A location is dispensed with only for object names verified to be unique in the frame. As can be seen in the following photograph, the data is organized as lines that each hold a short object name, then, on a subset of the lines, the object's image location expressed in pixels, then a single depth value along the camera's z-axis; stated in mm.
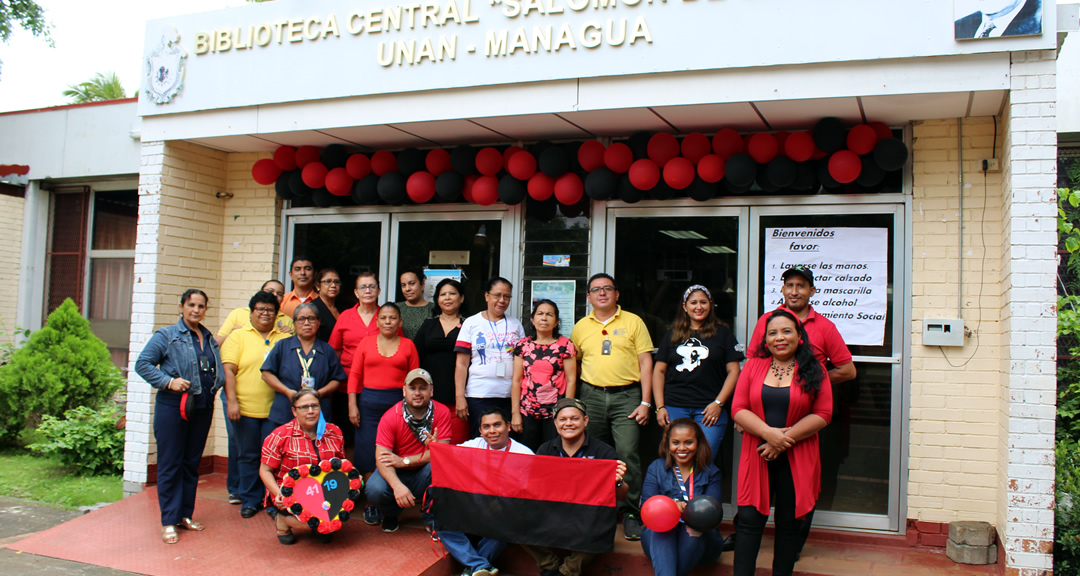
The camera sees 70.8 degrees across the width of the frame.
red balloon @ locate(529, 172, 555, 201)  5781
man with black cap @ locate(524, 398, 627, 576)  4535
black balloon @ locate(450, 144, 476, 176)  5988
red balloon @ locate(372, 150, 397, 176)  6293
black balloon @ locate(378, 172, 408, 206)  6168
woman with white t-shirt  5391
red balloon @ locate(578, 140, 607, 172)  5668
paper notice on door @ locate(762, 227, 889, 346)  5215
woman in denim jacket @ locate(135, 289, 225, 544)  5066
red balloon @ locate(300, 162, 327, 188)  6418
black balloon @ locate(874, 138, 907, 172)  4910
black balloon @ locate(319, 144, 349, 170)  6434
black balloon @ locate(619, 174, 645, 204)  5582
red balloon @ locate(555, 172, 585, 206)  5695
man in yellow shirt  5125
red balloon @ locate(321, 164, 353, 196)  6340
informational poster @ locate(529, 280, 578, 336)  5969
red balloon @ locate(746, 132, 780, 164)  5227
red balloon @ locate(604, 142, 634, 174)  5535
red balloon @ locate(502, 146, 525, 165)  5879
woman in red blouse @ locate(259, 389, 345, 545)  4969
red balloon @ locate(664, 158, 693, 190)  5324
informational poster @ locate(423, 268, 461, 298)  6375
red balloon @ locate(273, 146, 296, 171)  6535
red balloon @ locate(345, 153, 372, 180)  6344
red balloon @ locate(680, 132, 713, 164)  5391
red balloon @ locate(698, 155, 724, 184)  5281
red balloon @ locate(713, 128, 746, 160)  5332
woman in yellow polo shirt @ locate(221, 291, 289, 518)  5562
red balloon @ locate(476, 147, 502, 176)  5934
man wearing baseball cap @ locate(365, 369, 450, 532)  4984
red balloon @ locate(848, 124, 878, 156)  4996
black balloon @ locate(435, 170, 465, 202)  5980
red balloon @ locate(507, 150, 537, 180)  5809
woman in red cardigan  4137
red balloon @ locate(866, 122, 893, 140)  5090
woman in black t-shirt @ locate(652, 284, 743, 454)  4973
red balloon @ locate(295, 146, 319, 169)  6520
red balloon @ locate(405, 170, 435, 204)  6086
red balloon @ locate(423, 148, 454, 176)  6137
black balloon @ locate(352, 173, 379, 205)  6324
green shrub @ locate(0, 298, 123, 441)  7621
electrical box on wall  4953
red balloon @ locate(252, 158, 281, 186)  6566
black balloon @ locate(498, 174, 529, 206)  5844
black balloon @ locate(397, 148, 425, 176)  6190
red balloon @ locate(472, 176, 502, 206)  5945
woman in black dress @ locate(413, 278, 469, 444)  5609
